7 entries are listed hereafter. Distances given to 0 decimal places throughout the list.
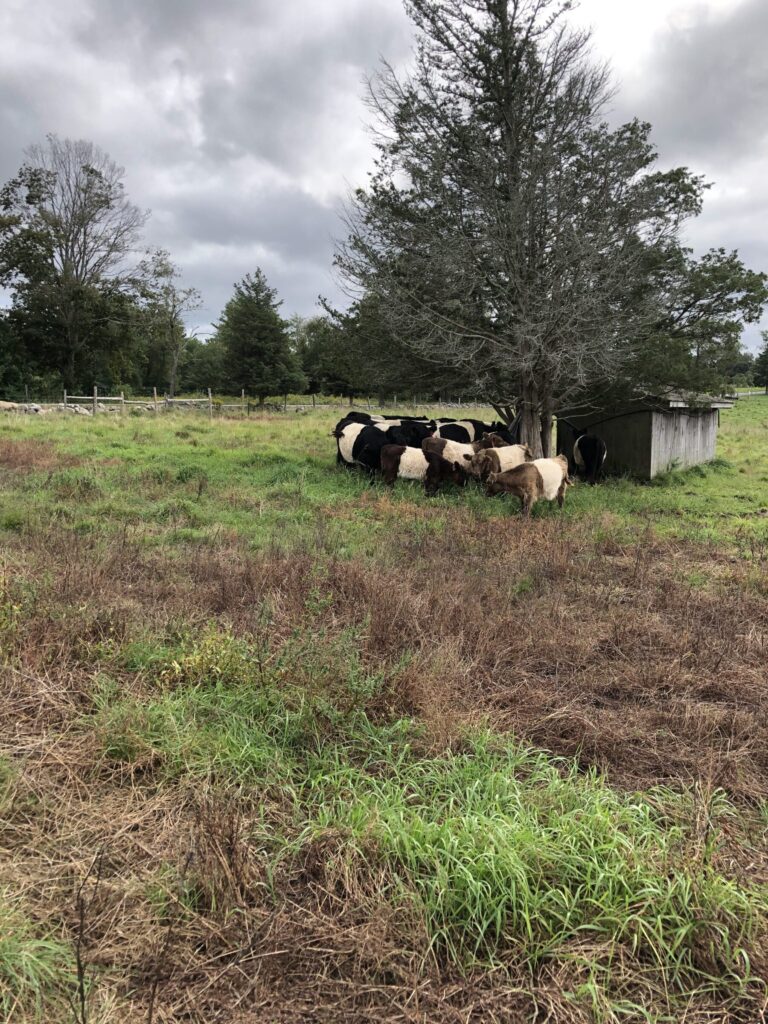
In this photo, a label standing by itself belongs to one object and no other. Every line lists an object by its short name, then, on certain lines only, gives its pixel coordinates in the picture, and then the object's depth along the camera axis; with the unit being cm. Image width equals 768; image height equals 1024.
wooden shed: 1438
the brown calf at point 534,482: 937
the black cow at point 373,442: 1276
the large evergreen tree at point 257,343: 3806
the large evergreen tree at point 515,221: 1062
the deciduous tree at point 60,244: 3534
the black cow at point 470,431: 1361
